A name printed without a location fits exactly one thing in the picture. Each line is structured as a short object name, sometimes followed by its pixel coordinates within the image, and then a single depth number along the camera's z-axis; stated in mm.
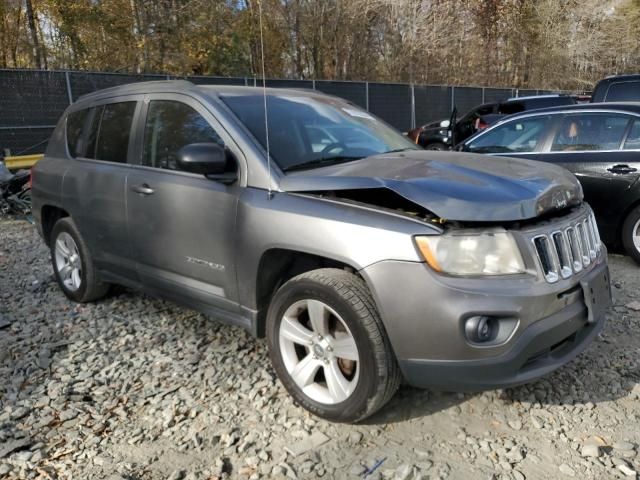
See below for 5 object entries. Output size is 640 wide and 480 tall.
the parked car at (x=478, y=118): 10991
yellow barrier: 9602
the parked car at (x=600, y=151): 5250
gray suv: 2389
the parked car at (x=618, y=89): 8398
